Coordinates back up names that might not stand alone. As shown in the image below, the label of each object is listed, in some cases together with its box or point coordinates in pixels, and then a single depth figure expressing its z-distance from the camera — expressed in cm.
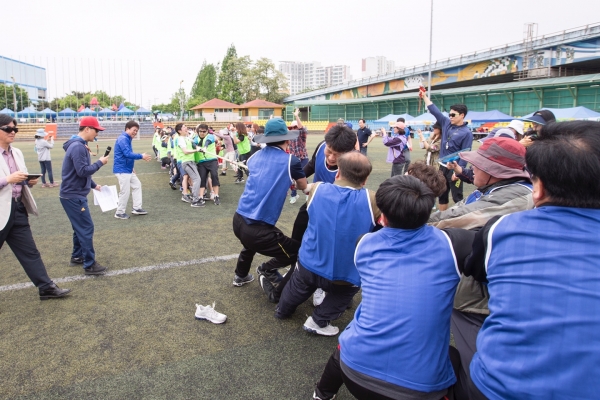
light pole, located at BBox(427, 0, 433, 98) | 2888
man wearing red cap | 517
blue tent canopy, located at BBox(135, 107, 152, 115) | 6158
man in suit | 413
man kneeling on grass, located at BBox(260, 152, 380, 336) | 326
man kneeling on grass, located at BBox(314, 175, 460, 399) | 205
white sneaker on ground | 403
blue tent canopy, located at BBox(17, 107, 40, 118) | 5384
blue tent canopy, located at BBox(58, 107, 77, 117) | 5559
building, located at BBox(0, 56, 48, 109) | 8669
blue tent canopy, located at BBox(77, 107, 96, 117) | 5214
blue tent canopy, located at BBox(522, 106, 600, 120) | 2905
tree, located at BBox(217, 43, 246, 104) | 7612
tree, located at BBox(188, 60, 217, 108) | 8112
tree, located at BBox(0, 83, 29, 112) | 6851
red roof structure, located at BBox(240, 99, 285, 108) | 6347
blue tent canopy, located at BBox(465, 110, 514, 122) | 3681
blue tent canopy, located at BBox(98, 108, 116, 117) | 5969
